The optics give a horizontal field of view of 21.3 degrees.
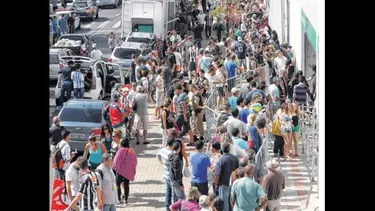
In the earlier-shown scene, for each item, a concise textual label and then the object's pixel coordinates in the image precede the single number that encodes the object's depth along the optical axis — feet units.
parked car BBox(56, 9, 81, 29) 150.43
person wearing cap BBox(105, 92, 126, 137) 70.79
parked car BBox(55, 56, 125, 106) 91.35
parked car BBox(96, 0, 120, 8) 196.44
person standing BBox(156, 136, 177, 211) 53.31
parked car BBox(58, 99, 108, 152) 69.36
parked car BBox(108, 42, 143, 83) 106.01
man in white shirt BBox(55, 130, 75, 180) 57.41
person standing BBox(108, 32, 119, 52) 131.64
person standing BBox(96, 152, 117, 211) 51.18
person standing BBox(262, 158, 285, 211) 50.93
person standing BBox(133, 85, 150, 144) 74.43
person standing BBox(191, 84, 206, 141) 72.59
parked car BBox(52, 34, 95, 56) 121.60
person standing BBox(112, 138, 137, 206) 56.75
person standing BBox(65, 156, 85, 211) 52.21
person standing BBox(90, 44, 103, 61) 109.97
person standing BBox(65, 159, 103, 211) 49.90
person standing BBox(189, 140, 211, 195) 52.54
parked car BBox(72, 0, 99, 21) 174.84
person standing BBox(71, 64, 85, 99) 86.17
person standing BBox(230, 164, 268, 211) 48.73
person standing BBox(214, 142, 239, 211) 52.37
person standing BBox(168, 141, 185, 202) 52.80
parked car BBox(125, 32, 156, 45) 118.73
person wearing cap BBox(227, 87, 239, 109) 70.98
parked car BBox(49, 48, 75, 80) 100.22
